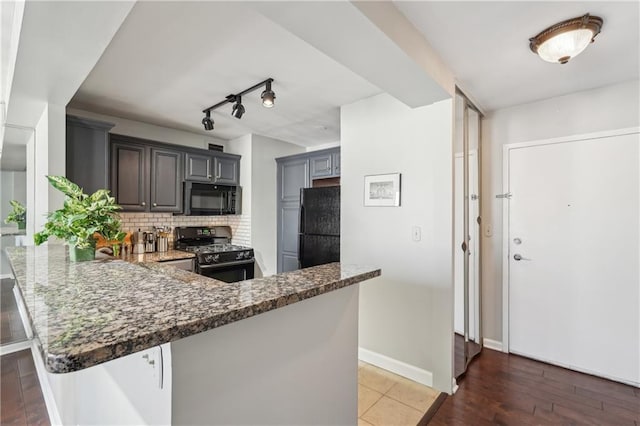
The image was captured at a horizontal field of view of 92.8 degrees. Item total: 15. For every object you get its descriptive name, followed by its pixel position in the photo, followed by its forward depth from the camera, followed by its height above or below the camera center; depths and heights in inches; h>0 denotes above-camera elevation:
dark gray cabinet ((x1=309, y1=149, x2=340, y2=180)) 146.9 +23.7
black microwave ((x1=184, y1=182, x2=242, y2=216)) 149.1 +6.6
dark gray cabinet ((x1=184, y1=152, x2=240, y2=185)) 151.1 +22.8
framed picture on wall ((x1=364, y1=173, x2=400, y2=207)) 99.7 +7.4
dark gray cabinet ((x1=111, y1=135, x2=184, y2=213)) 127.8 +16.0
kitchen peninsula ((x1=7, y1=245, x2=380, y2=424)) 27.0 -15.3
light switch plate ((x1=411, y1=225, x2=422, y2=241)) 94.6 -6.6
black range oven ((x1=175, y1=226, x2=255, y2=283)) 139.5 -20.1
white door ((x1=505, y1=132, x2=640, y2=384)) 94.2 -14.1
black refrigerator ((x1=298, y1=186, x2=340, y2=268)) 121.5 -6.1
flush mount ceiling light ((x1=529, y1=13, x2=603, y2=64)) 64.9 +38.8
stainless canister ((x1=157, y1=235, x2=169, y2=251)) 147.1 -15.2
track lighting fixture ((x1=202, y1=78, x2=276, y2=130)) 93.5 +38.4
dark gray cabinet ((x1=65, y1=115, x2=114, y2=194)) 107.0 +21.2
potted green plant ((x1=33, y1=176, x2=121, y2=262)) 60.5 -2.0
